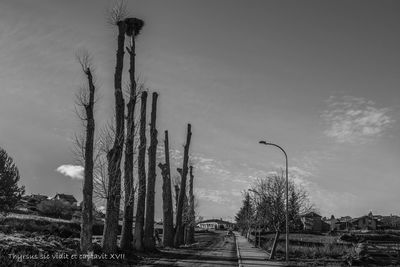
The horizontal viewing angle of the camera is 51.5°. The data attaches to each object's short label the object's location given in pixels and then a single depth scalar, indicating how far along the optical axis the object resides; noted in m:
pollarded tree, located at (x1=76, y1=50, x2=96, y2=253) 15.95
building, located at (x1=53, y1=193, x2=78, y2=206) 119.00
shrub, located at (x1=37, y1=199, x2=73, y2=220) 67.88
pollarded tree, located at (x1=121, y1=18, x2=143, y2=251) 21.90
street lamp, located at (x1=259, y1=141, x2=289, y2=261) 27.07
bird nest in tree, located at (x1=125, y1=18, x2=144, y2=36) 22.25
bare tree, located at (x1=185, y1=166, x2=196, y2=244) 49.19
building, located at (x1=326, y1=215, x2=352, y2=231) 129.55
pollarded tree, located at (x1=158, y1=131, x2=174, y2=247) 34.00
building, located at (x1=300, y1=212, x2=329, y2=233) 114.96
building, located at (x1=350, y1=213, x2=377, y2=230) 122.56
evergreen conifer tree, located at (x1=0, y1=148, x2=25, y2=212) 33.34
